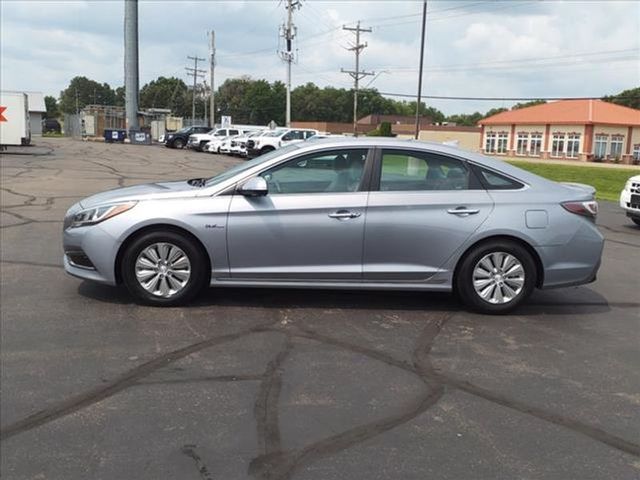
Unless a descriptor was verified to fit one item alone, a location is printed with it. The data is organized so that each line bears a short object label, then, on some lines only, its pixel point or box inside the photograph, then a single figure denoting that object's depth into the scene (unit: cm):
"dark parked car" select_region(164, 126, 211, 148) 4950
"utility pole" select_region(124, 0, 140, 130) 5656
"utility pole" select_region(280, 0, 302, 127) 5444
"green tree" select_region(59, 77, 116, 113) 16420
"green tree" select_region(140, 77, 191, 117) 14375
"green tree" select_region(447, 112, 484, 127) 15392
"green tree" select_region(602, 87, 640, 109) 10056
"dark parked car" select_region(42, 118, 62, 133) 9637
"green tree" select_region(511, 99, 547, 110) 12301
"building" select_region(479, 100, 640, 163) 6253
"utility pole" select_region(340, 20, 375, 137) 7090
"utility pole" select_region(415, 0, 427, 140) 4400
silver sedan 576
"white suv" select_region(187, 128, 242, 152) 4525
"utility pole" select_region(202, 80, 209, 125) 13030
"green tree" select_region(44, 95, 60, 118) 15501
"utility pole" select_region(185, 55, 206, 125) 10471
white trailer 3027
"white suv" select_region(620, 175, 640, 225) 1216
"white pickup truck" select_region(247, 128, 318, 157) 3434
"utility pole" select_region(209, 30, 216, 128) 7475
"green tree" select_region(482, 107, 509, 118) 13759
